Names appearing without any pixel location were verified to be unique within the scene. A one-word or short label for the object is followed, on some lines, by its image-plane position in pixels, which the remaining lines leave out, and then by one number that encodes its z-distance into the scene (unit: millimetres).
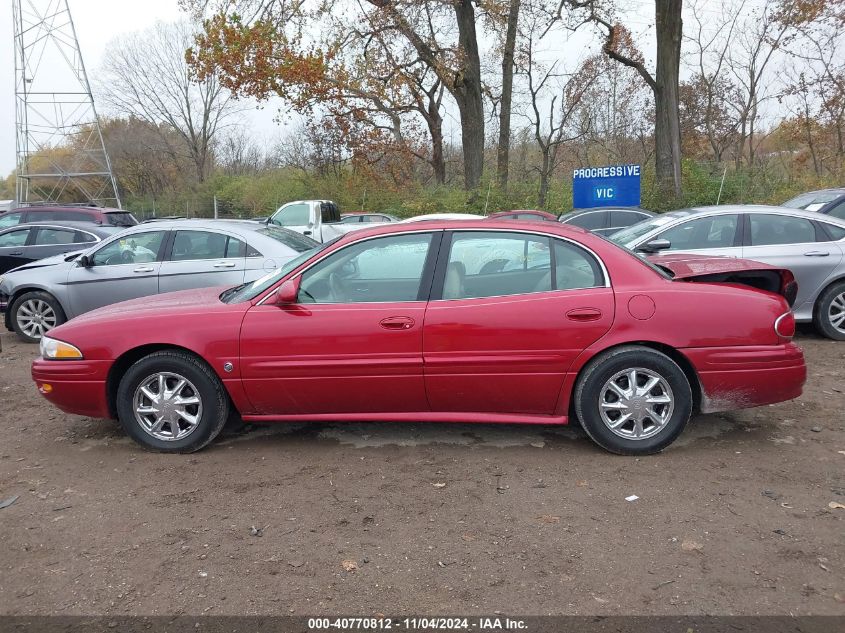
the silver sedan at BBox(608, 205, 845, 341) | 7027
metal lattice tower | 25750
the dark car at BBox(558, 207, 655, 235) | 16094
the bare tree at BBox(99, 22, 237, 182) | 48281
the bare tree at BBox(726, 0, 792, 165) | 29781
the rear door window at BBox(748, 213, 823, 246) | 7145
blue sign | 18031
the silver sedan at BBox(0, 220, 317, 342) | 7180
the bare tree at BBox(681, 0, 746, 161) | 34031
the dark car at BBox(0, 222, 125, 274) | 11227
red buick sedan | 4027
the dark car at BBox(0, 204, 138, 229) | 14234
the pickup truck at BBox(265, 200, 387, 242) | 15047
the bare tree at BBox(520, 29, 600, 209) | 35219
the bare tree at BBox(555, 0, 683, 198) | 18088
